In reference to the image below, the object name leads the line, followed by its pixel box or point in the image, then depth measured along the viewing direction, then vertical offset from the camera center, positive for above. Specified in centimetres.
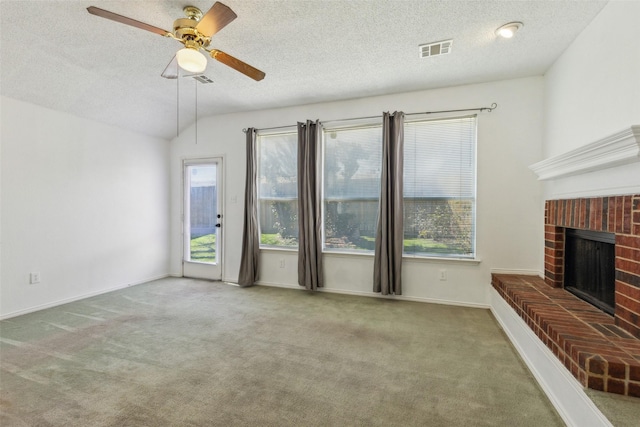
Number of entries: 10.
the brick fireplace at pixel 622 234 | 183 -13
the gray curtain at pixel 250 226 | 456 -22
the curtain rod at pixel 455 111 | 355 +129
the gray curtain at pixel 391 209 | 379 +5
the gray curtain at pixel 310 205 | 421 +10
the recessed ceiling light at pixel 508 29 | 244 +157
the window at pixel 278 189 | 454 +37
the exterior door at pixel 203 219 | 495 -13
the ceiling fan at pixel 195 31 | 183 +123
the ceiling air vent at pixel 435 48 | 274 +159
